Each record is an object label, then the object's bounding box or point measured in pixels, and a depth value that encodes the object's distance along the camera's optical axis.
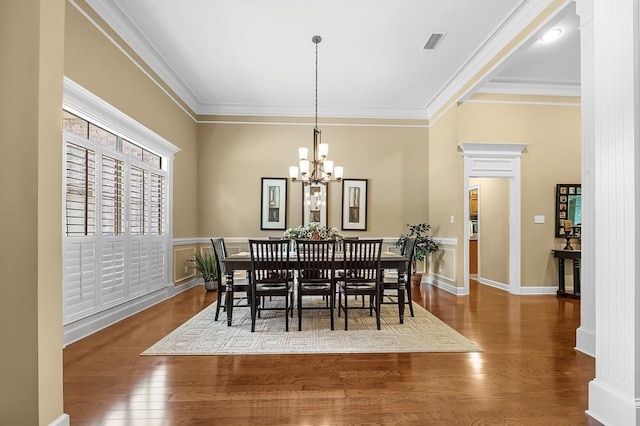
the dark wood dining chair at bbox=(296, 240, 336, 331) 3.54
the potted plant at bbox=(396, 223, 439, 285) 6.19
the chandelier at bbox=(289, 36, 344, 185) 4.21
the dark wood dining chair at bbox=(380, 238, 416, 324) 3.88
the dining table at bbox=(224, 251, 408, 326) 3.66
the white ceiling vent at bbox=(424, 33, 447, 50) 4.16
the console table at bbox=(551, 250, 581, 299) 5.28
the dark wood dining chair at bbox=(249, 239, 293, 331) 3.55
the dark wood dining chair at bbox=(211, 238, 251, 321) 3.72
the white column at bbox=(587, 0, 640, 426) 1.77
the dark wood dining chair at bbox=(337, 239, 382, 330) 3.60
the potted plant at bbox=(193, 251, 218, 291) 5.88
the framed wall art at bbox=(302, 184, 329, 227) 6.61
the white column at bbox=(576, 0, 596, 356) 2.95
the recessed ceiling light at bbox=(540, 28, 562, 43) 3.96
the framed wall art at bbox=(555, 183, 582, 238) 5.65
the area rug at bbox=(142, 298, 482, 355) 3.04
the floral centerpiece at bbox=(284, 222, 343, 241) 4.07
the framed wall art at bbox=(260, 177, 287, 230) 6.64
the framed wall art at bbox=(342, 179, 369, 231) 6.72
